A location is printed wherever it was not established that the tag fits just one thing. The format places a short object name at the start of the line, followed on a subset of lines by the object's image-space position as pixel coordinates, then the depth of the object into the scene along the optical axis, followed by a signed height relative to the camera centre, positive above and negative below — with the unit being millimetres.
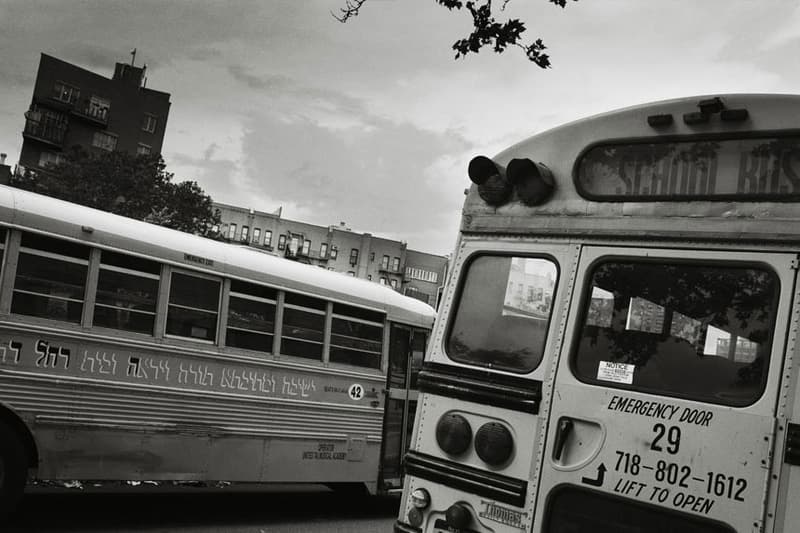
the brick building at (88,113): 45719 +8704
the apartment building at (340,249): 75625 +3501
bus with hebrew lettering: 6305 -964
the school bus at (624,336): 2977 -64
